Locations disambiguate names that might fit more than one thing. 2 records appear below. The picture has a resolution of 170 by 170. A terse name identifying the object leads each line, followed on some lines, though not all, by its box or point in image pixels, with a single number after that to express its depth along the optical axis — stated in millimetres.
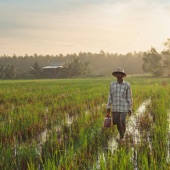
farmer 5938
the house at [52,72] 61750
